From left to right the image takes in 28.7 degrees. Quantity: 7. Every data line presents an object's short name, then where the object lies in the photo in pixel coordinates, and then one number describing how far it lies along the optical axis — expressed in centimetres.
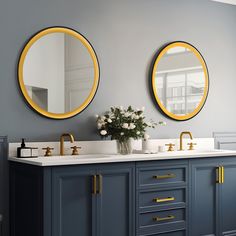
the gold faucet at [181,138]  456
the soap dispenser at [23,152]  358
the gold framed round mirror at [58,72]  380
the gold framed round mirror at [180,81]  454
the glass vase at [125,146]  398
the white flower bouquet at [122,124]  396
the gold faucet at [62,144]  385
